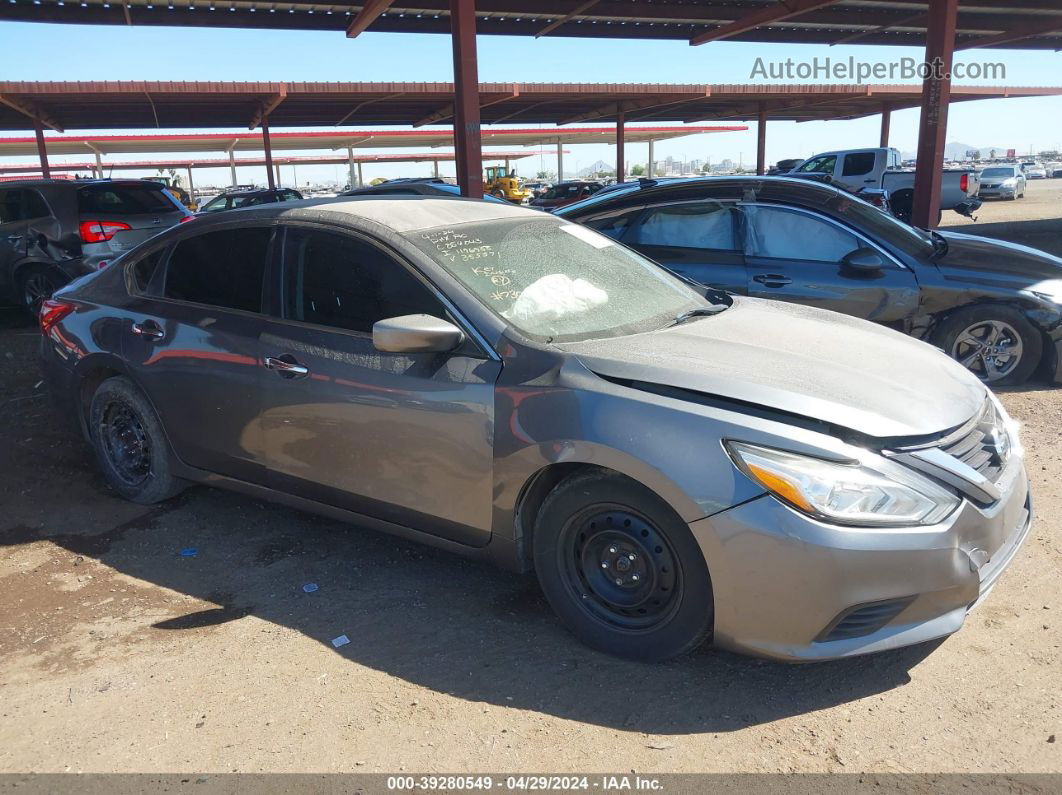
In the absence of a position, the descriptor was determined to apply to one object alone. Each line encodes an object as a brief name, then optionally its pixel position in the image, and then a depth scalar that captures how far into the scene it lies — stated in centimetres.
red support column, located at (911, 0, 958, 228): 1273
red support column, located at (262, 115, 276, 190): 2629
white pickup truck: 2230
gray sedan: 260
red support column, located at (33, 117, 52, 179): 2436
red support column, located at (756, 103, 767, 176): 3434
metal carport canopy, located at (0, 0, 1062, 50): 1346
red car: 3011
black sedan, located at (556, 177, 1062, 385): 602
